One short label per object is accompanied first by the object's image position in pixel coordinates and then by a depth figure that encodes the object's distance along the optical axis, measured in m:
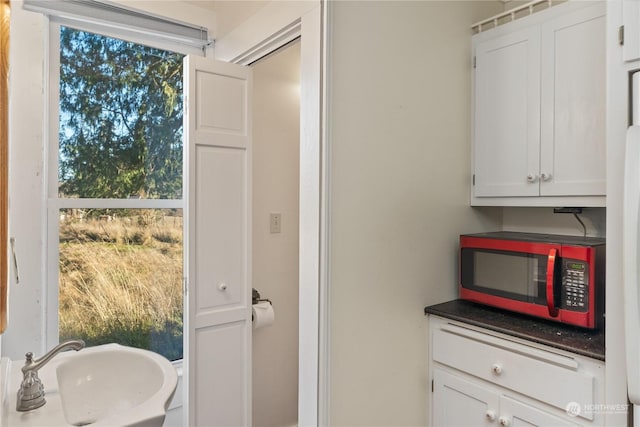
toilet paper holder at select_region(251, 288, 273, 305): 2.21
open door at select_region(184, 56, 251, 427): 1.78
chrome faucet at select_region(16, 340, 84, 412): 1.11
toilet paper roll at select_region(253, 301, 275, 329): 2.06
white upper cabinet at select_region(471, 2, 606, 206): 1.52
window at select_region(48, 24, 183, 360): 1.80
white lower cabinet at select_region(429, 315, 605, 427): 1.28
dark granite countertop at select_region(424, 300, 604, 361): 1.30
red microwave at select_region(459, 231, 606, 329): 1.39
